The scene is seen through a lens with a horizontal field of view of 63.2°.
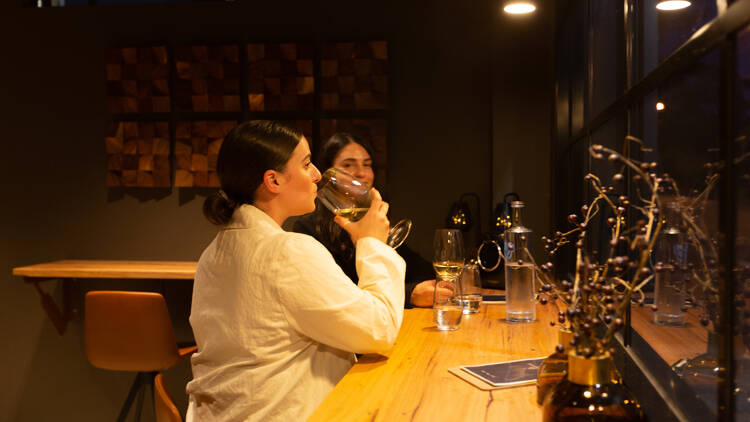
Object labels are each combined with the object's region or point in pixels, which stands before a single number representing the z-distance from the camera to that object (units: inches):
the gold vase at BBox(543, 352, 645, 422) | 29.4
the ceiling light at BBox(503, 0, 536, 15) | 99.8
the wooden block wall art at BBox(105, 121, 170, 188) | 138.9
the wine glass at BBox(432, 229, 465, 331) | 63.9
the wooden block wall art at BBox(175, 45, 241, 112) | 135.6
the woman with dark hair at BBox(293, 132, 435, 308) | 96.3
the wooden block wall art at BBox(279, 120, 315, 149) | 133.0
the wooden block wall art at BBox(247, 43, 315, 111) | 132.8
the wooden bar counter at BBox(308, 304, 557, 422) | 39.4
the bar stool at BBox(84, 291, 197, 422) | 94.7
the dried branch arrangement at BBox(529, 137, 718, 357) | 28.0
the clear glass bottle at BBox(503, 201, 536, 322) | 66.5
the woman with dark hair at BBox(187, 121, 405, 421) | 50.7
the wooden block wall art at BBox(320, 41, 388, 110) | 130.5
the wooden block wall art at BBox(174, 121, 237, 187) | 136.7
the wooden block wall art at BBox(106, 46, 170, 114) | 137.9
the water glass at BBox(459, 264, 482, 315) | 73.8
